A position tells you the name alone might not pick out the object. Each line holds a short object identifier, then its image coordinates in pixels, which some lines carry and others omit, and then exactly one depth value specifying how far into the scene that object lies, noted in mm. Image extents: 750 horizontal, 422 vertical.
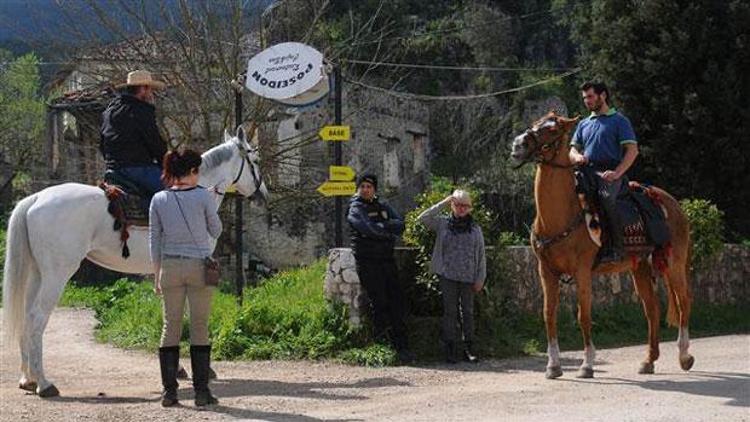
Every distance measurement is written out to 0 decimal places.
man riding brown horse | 9492
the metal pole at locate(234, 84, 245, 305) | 13310
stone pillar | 11336
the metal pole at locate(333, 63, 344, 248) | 13164
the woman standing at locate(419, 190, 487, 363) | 10953
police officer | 10852
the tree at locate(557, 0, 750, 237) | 20391
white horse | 8688
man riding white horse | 9344
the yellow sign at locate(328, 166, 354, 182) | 12750
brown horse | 9328
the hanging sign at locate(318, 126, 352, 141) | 12719
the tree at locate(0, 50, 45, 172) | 44562
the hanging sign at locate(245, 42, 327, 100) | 13500
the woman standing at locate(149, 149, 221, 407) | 7820
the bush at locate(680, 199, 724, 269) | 15270
